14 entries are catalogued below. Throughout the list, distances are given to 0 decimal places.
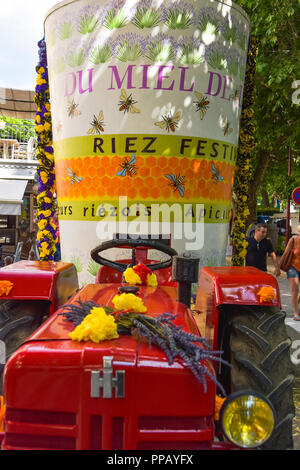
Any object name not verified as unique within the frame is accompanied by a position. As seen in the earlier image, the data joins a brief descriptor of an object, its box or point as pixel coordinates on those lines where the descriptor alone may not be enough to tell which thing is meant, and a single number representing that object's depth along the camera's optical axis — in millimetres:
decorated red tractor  1667
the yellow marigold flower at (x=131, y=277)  2992
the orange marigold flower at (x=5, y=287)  2810
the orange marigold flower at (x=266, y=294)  2598
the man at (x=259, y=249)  7520
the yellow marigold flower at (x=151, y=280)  3061
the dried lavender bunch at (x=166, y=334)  1730
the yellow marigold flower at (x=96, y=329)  1817
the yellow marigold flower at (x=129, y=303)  2217
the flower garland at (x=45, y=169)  6961
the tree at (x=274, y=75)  8164
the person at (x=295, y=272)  7367
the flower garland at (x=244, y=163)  6996
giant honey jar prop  5555
